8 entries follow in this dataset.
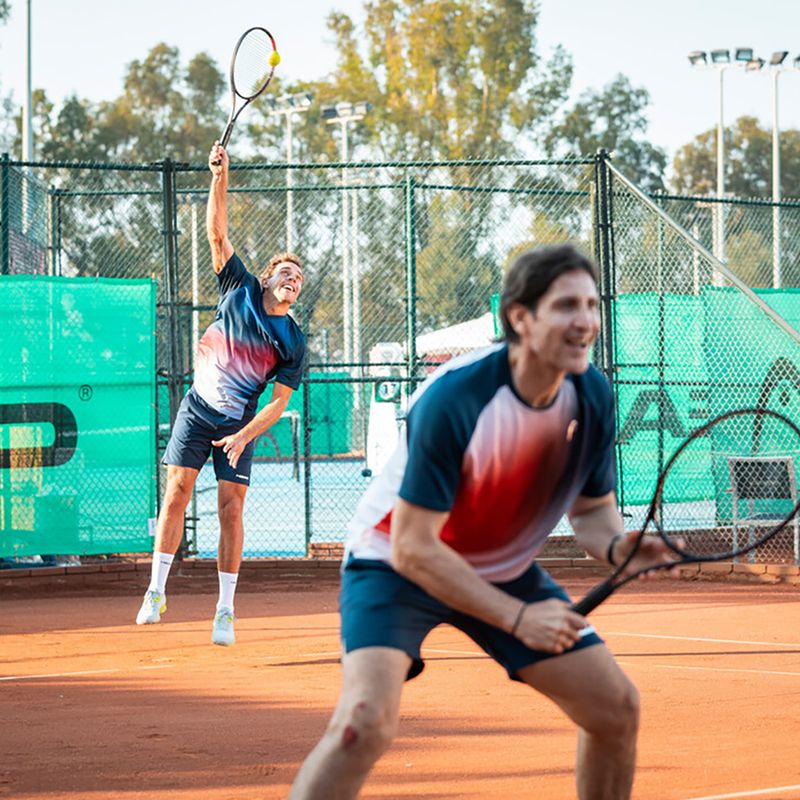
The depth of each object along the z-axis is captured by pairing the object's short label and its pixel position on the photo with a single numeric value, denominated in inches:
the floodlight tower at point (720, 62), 1323.8
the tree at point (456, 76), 1889.8
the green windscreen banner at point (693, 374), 496.4
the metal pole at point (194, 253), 847.7
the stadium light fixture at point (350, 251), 1043.6
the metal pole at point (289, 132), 1459.2
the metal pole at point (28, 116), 1215.6
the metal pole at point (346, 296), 726.0
